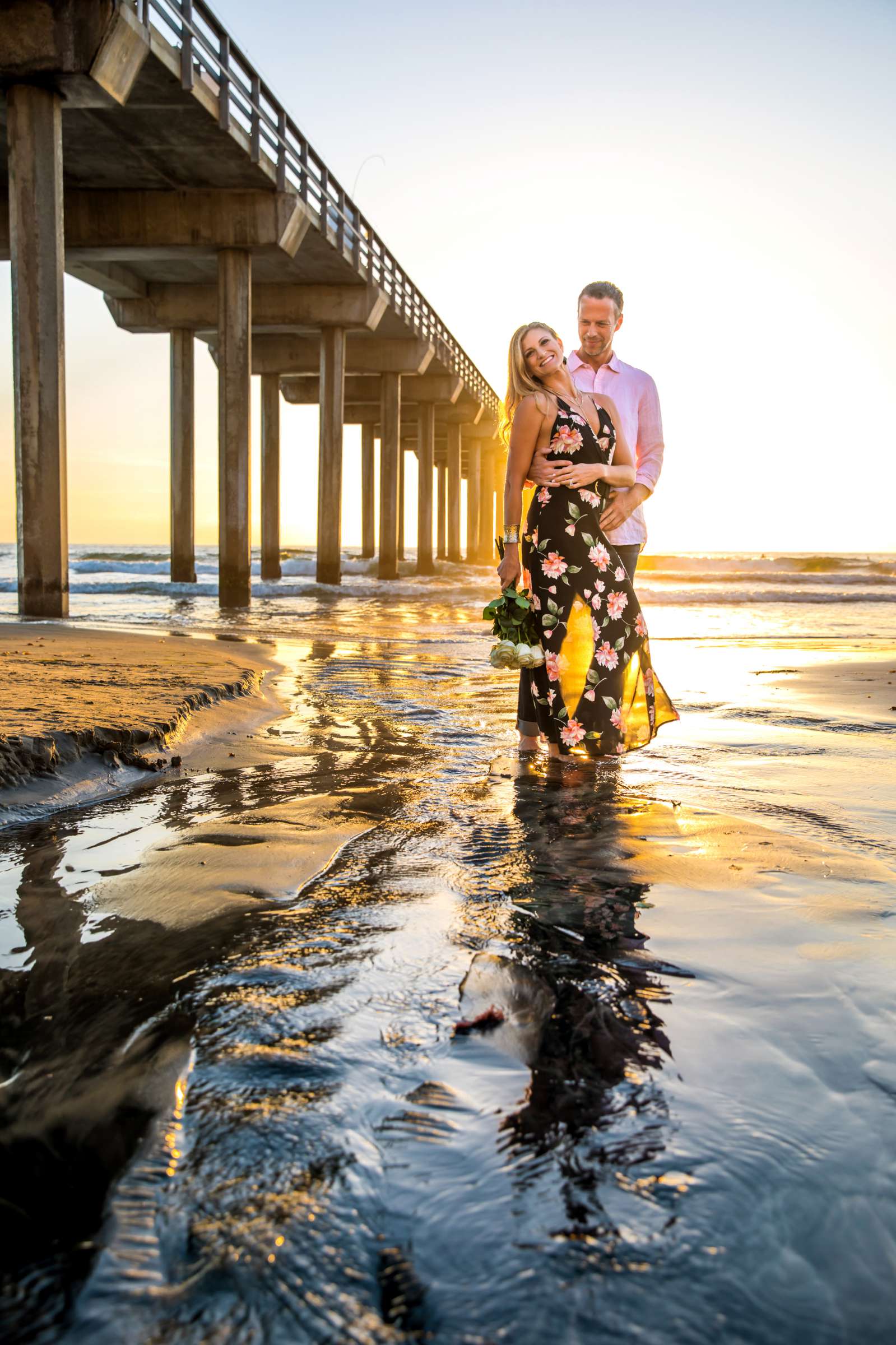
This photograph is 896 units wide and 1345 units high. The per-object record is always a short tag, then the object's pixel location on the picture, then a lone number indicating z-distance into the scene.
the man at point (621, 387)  4.21
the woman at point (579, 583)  3.74
